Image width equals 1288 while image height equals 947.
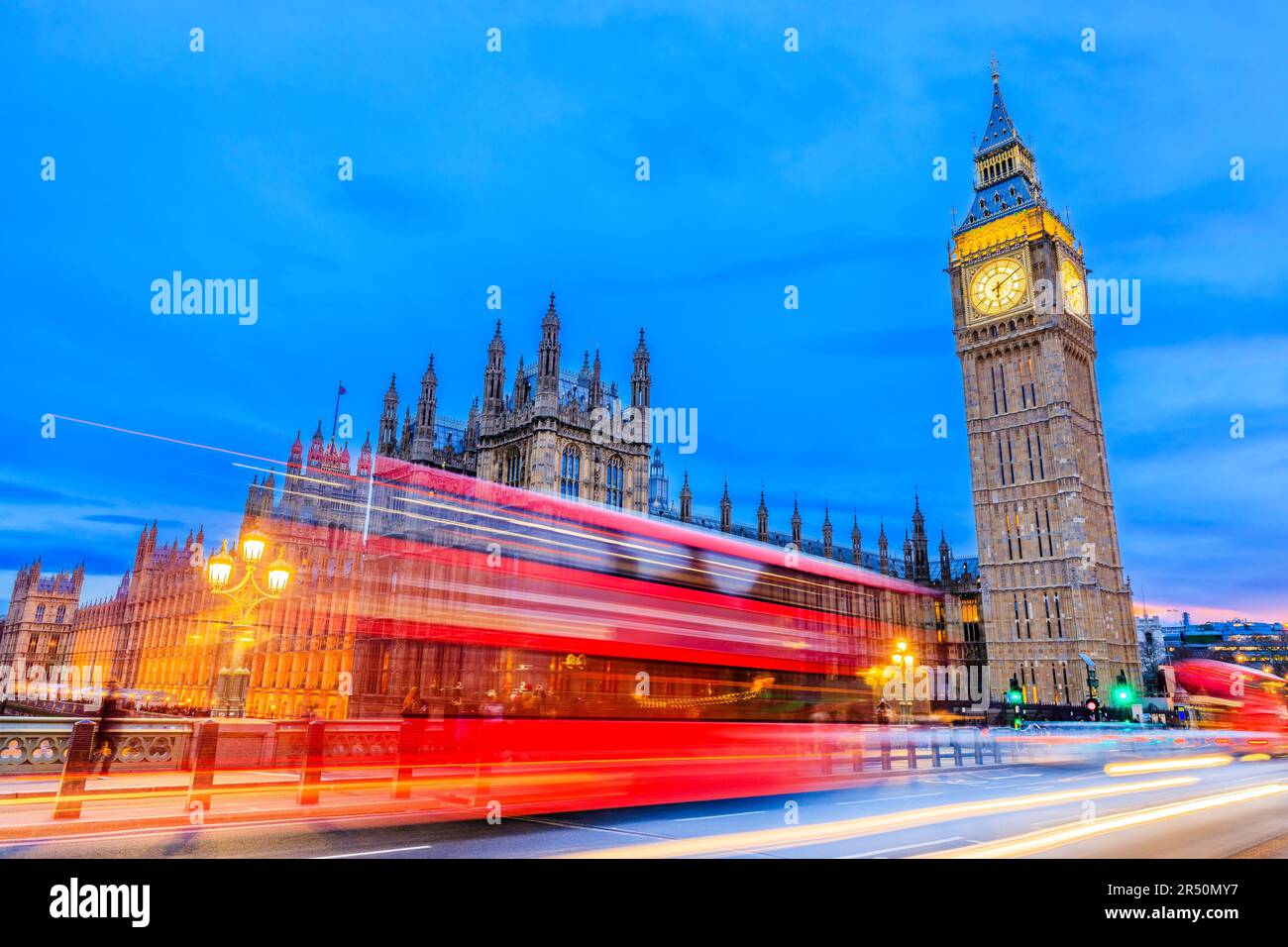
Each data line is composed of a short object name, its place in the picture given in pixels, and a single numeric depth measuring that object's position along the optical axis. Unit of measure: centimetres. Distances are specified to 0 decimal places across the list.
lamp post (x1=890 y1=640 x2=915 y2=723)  2691
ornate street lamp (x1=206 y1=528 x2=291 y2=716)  1466
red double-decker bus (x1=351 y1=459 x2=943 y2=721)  1160
